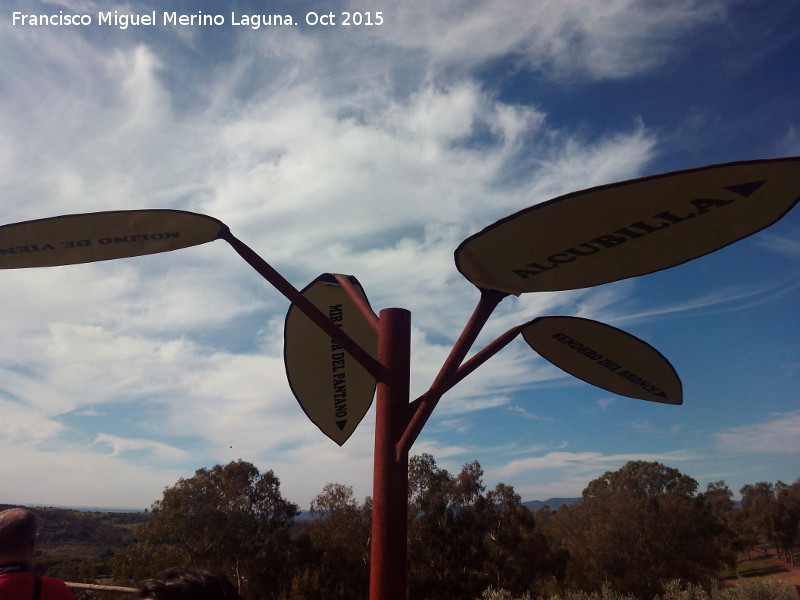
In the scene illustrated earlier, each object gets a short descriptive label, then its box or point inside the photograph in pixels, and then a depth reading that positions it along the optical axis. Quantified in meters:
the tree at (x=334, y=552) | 29.89
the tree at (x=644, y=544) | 34.47
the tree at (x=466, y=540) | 31.38
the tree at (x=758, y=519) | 58.88
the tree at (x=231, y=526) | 28.94
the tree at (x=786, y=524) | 57.56
